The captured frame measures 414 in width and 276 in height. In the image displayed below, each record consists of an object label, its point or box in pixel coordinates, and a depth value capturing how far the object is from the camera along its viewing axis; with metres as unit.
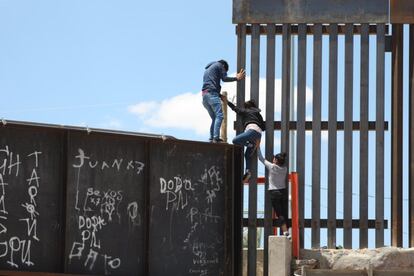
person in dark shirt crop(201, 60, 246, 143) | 16.77
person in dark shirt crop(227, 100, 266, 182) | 16.86
